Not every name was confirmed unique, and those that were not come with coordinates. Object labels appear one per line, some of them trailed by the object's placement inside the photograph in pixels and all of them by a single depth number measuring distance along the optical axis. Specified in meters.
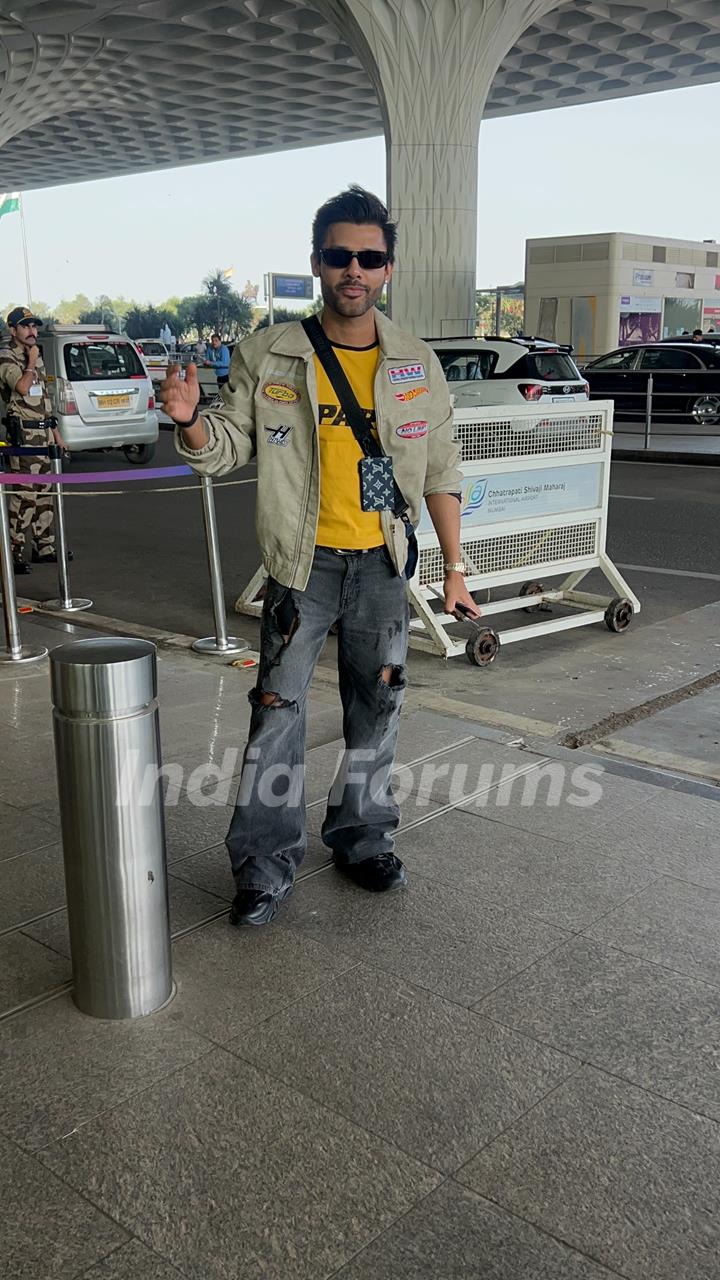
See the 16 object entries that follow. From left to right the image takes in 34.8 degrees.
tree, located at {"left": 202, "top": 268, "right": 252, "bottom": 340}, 102.44
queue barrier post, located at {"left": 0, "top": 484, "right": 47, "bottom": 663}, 6.51
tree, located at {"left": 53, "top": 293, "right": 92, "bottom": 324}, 130.50
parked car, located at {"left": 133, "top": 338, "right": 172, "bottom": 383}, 32.47
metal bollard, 2.74
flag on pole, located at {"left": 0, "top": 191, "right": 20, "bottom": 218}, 74.19
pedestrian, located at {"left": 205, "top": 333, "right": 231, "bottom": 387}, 30.53
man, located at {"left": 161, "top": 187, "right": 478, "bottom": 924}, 3.22
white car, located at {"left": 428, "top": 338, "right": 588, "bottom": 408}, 15.57
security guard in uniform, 8.98
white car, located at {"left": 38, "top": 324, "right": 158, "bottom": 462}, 15.33
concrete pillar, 18.80
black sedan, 21.89
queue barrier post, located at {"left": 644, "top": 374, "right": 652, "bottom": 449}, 17.84
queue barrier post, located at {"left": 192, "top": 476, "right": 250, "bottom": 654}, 6.73
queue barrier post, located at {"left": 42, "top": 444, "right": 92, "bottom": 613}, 7.82
